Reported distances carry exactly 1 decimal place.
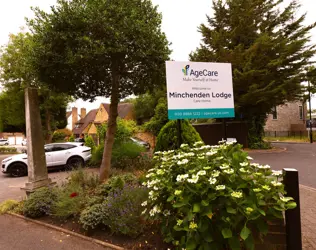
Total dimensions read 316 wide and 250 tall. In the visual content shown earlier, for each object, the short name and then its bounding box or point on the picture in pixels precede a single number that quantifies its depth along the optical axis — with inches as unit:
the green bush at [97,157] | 396.2
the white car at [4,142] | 1786.2
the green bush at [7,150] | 916.1
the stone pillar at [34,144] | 207.9
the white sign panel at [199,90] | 157.6
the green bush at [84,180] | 214.1
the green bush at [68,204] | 157.0
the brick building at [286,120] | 1199.7
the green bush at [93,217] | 134.8
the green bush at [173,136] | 232.3
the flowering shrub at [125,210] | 125.3
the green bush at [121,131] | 401.4
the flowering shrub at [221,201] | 85.5
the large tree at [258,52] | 537.0
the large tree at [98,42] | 181.3
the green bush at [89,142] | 506.6
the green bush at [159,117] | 512.7
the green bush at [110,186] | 167.5
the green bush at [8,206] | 187.3
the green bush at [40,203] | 168.4
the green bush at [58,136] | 967.8
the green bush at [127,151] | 345.7
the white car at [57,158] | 377.1
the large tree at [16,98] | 736.3
